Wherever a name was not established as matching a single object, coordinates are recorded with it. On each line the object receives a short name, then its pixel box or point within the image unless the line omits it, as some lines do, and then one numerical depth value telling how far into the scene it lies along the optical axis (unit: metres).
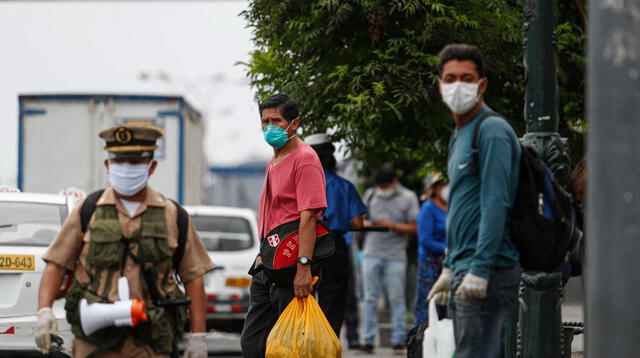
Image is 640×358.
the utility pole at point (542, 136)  13.62
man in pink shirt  13.34
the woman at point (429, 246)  22.39
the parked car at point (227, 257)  25.91
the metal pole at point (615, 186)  7.42
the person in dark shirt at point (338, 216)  16.56
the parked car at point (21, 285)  18.25
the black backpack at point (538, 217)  10.02
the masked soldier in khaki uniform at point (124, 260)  9.53
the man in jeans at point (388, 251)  24.52
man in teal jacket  9.73
